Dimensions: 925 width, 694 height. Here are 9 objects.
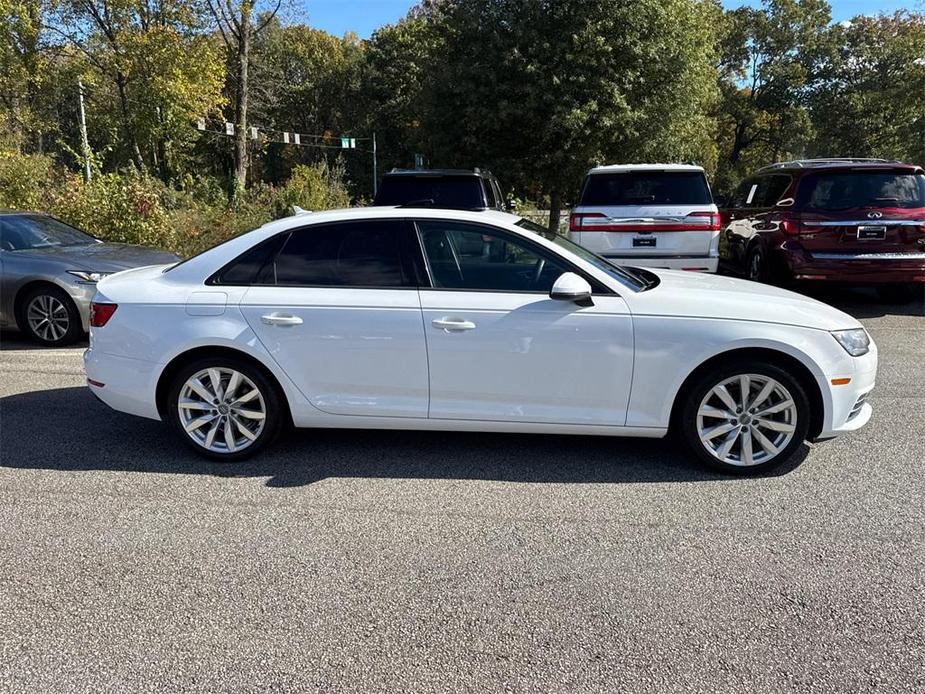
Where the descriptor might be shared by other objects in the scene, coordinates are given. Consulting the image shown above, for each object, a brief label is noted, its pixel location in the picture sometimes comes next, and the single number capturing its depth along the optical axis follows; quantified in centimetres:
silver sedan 769
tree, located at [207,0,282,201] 1972
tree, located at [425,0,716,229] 1559
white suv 863
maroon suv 838
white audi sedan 405
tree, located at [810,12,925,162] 2984
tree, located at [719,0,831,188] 3167
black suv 930
